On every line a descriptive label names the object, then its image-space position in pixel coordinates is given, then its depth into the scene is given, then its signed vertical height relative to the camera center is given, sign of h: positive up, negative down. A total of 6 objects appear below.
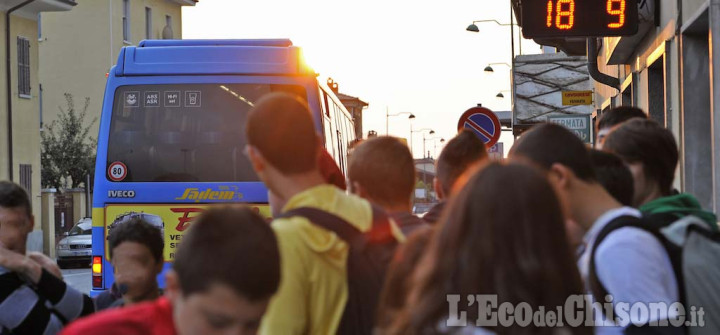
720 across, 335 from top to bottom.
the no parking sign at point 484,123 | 18.73 +0.48
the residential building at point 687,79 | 9.05 +0.70
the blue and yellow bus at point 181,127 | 11.43 +0.30
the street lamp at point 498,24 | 38.66 +4.29
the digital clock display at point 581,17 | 11.36 +1.33
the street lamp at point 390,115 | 96.69 +3.20
